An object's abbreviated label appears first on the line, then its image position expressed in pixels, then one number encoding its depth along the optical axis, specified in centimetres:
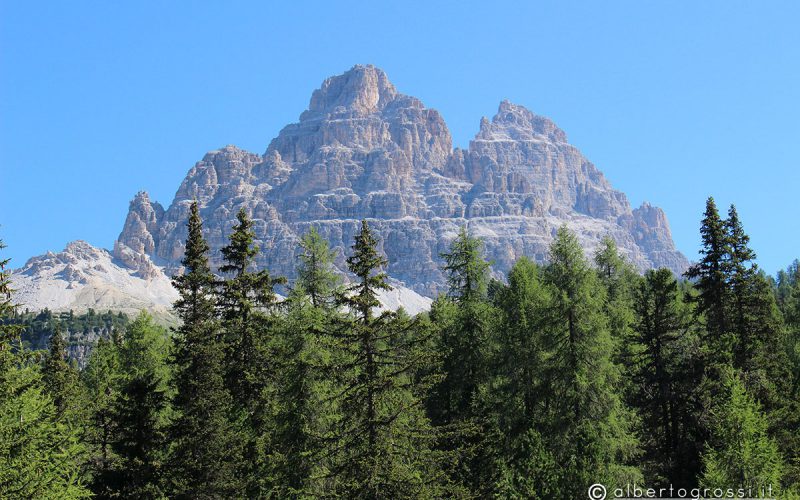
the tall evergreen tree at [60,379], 4594
